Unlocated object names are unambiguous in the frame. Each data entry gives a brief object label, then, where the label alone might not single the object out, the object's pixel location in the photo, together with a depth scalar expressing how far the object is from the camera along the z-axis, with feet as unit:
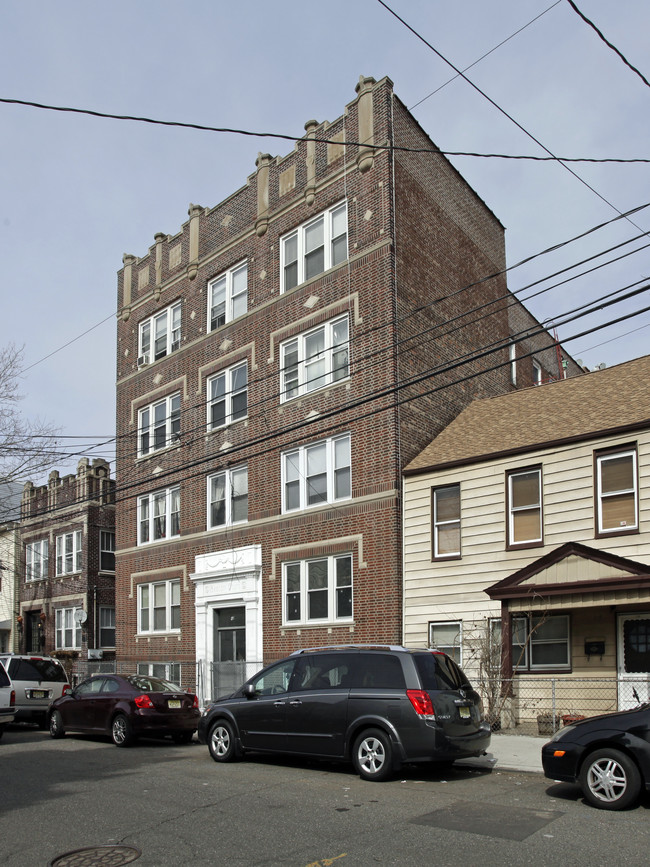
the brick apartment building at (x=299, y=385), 68.03
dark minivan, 35.81
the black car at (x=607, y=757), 29.22
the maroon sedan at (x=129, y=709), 51.67
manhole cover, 23.89
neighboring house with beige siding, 52.31
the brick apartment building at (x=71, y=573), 111.86
